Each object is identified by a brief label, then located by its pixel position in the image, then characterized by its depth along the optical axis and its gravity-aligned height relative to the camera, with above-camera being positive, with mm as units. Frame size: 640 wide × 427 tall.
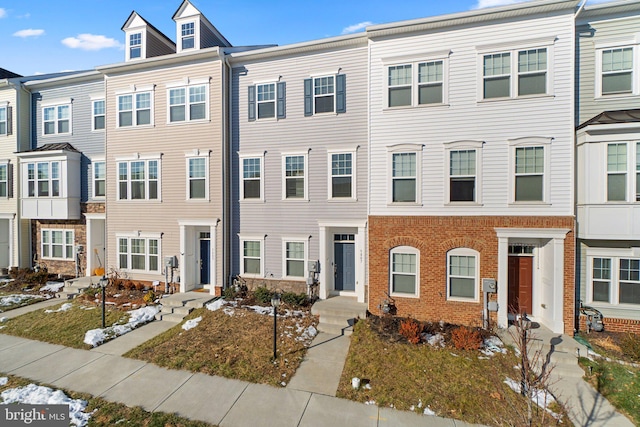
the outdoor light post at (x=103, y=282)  10039 -2454
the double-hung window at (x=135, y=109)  13359 +4614
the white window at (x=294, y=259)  12047 -2000
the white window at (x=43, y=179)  14961 +1601
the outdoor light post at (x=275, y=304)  7891 -2557
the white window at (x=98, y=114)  14789 +4828
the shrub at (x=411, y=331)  8477 -3581
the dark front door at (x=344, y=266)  11844 -2282
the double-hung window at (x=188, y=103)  12570 +4613
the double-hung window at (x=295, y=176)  11953 +1368
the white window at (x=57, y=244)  15555 -1793
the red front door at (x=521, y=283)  9758 -2431
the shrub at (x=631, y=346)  7770 -3685
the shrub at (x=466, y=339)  8102 -3608
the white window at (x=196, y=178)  12641 +1373
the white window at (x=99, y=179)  14959 +1591
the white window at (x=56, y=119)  15484 +4823
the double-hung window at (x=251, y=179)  12469 +1327
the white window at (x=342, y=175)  11398 +1338
